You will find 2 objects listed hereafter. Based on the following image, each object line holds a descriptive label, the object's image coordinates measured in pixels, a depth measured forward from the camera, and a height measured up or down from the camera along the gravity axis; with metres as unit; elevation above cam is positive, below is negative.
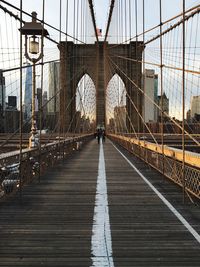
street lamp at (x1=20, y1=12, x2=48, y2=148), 5.15 +1.68
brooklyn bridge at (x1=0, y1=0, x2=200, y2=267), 2.01 -0.85
